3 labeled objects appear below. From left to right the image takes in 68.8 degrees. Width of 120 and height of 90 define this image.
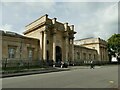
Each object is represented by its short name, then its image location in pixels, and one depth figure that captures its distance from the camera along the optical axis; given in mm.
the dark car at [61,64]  16797
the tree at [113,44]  32393
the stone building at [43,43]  15814
